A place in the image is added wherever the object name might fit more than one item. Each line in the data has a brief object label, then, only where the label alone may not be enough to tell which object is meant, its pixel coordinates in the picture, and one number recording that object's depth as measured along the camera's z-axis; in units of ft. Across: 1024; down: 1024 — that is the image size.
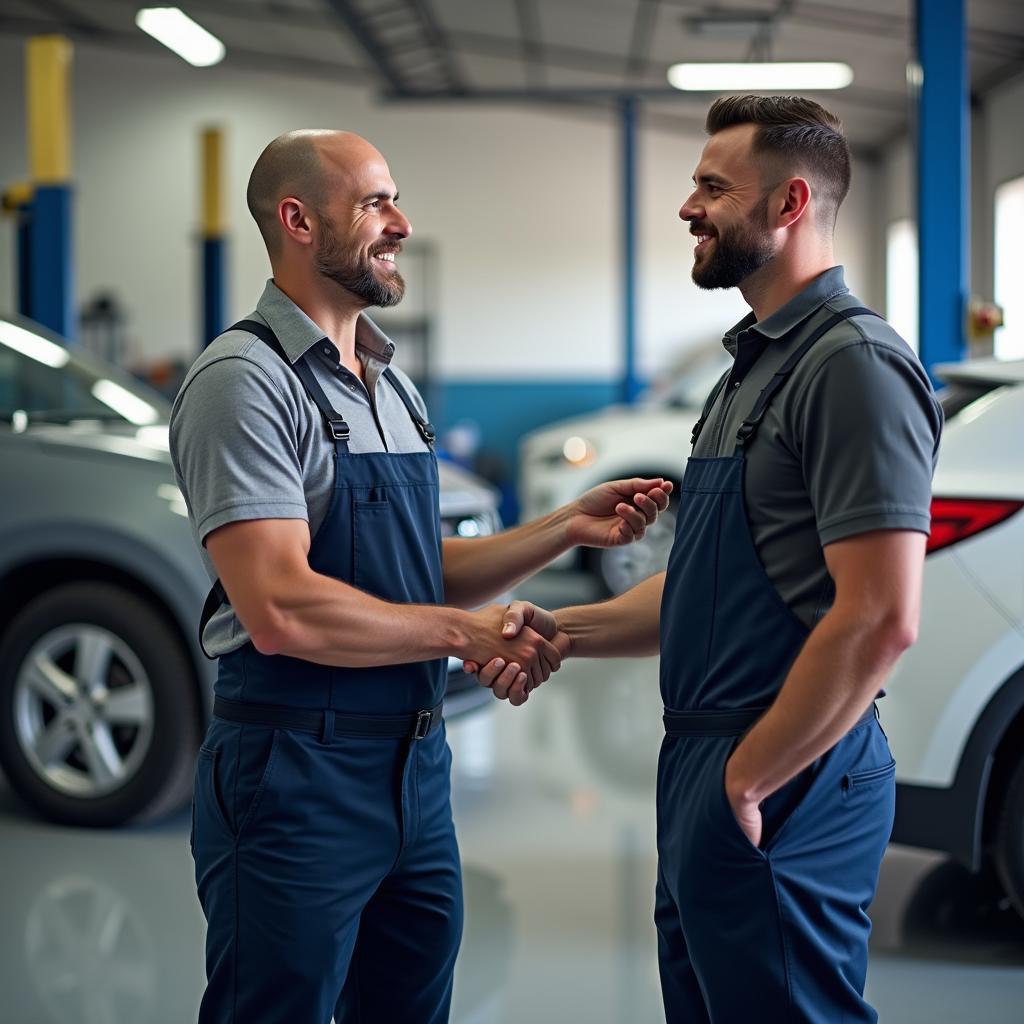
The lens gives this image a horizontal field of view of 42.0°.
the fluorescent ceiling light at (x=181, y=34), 34.35
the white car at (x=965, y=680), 9.34
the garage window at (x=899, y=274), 49.03
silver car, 12.70
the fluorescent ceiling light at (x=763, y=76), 33.58
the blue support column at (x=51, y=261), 20.77
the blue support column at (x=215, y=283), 34.73
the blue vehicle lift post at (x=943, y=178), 15.06
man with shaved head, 5.71
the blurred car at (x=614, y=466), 24.66
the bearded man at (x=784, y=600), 4.95
